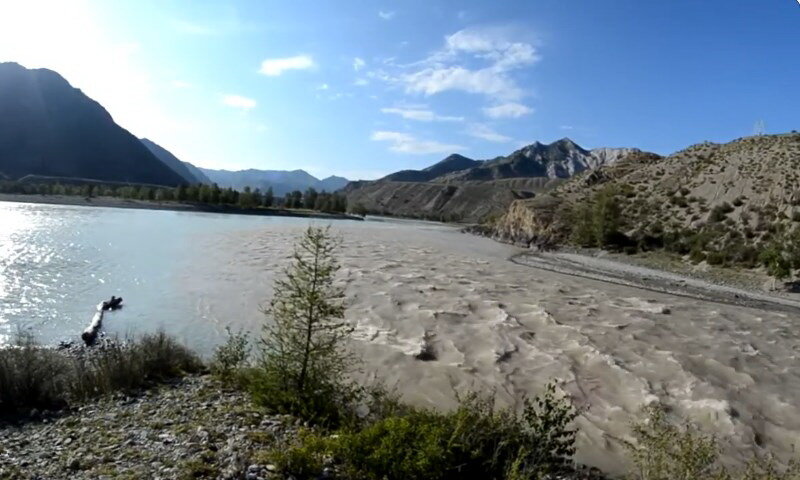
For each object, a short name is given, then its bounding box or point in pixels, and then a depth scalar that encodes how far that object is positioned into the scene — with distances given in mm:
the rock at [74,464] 6482
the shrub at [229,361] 11102
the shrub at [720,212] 43938
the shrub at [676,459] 5551
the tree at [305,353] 8875
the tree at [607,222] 49406
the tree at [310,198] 159125
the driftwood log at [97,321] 15539
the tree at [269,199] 143250
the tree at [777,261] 29234
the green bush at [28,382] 9299
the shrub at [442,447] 6195
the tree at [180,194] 126500
